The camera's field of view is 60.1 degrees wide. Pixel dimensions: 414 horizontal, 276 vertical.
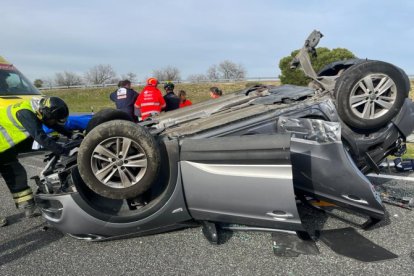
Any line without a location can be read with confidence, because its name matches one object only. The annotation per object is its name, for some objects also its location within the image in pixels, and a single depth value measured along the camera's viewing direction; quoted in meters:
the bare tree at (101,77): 54.97
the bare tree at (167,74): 53.25
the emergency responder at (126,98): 7.32
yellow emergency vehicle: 6.46
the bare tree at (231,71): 53.91
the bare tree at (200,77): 55.78
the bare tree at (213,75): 55.38
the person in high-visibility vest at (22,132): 3.58
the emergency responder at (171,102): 7.62
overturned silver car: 2.83
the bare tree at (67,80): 52.44
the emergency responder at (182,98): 7.96
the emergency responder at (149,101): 6.90
